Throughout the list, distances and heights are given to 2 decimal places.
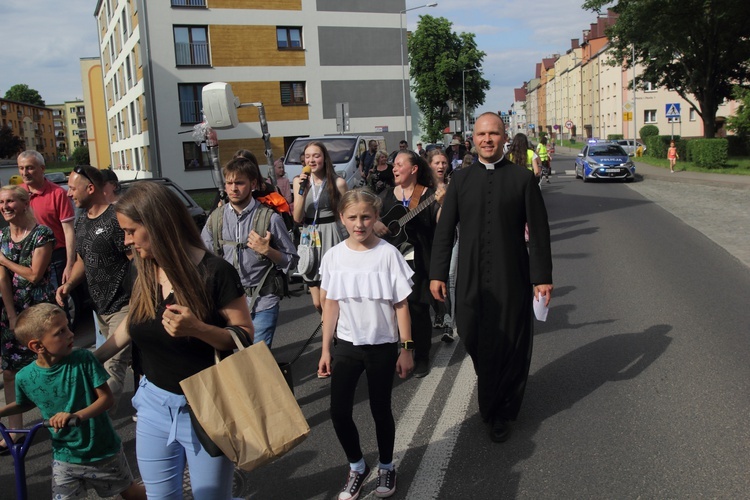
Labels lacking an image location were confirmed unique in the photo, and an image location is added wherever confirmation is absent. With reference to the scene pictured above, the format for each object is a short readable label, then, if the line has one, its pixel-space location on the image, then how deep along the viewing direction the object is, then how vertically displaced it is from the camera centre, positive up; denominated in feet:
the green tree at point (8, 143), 254.06 +12.52
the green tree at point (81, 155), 240.90 +6.57
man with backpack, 14.98 -1.70
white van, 57.72 +0.58
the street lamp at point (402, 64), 135.54 +18.19
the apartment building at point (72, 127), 484.74 +33.52
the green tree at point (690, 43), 99.66 +16.25
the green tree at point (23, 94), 472.03 +55.18
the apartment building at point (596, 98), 225.97 +19.49
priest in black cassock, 13.94 -2.22
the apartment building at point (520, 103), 551.18 +40.28
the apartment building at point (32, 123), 389.60 +31.73
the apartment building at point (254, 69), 118.62 +17.17
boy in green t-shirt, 9.74 -3.07
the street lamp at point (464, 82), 206.80 +21.38
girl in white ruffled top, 11.59 -2.81
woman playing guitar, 18.22 -1.79
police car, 91.45 -2.12
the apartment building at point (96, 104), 201.98 +19.68
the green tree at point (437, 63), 202.69 +26.68
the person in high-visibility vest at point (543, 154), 66.79 -0.37
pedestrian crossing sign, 102.21 +4.85
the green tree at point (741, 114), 86.53 +3.23
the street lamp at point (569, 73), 332.66 +37.03
